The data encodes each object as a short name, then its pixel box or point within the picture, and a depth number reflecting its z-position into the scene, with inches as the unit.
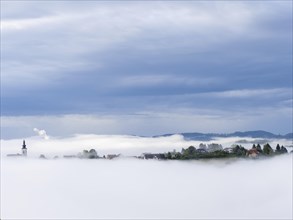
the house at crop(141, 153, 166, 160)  7152.6
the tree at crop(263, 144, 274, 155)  6931.1
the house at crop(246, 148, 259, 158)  6901.1
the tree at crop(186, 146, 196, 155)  7579.7
